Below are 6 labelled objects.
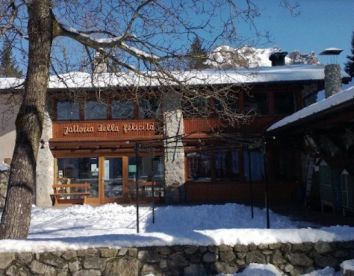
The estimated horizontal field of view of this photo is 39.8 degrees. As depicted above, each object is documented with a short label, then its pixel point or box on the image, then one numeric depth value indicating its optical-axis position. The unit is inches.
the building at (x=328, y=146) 464.4
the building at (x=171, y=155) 824.9
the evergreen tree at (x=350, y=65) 1999.5
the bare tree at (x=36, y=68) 277.6
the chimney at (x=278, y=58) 1068.5
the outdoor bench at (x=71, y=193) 824.4
